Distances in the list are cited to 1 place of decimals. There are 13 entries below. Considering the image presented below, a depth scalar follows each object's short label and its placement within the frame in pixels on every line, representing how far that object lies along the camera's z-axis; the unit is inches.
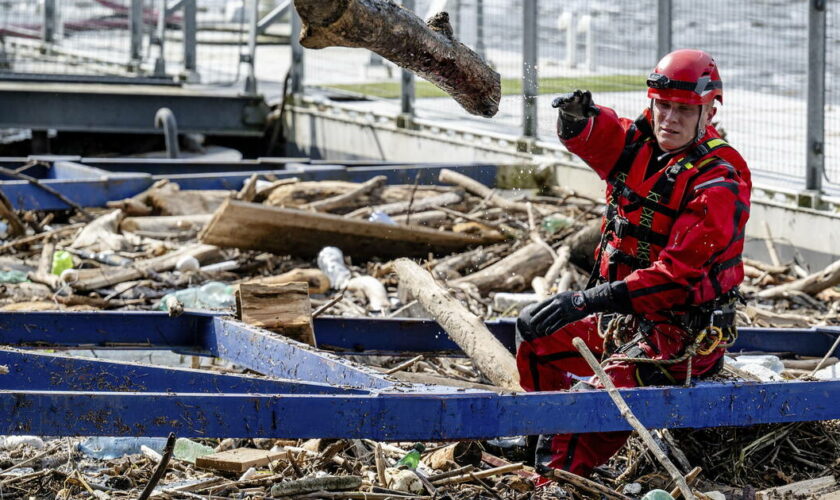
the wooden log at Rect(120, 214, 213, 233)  735.7
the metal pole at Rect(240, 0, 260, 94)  1131.9
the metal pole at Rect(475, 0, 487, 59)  948.0
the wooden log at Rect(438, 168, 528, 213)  748.6
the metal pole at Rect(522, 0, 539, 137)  880.3
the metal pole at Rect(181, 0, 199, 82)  1208.8
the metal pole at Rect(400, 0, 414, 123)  1003.9
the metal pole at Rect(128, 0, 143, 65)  1302.9
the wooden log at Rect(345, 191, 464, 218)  731.5
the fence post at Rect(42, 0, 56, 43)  1461.6
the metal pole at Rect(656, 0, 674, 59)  765.9
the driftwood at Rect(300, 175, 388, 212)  732.7
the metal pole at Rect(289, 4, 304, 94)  1095.6
